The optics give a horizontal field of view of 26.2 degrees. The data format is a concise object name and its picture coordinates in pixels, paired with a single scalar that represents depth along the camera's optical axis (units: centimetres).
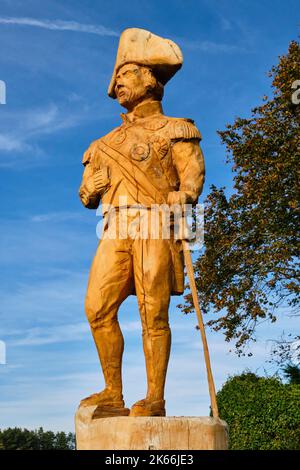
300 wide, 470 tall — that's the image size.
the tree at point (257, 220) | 1585
